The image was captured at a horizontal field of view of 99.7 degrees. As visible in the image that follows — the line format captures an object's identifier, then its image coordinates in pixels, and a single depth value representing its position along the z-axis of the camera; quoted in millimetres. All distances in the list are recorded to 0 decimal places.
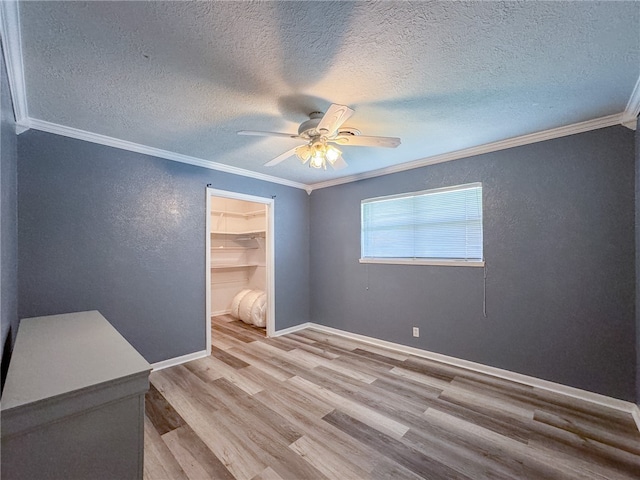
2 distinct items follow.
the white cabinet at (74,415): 945
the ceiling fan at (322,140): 2057
